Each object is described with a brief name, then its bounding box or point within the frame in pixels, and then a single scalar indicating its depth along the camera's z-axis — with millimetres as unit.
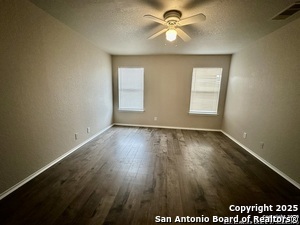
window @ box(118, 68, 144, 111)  4758
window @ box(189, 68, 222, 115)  4402
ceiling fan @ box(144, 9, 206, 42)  1822
